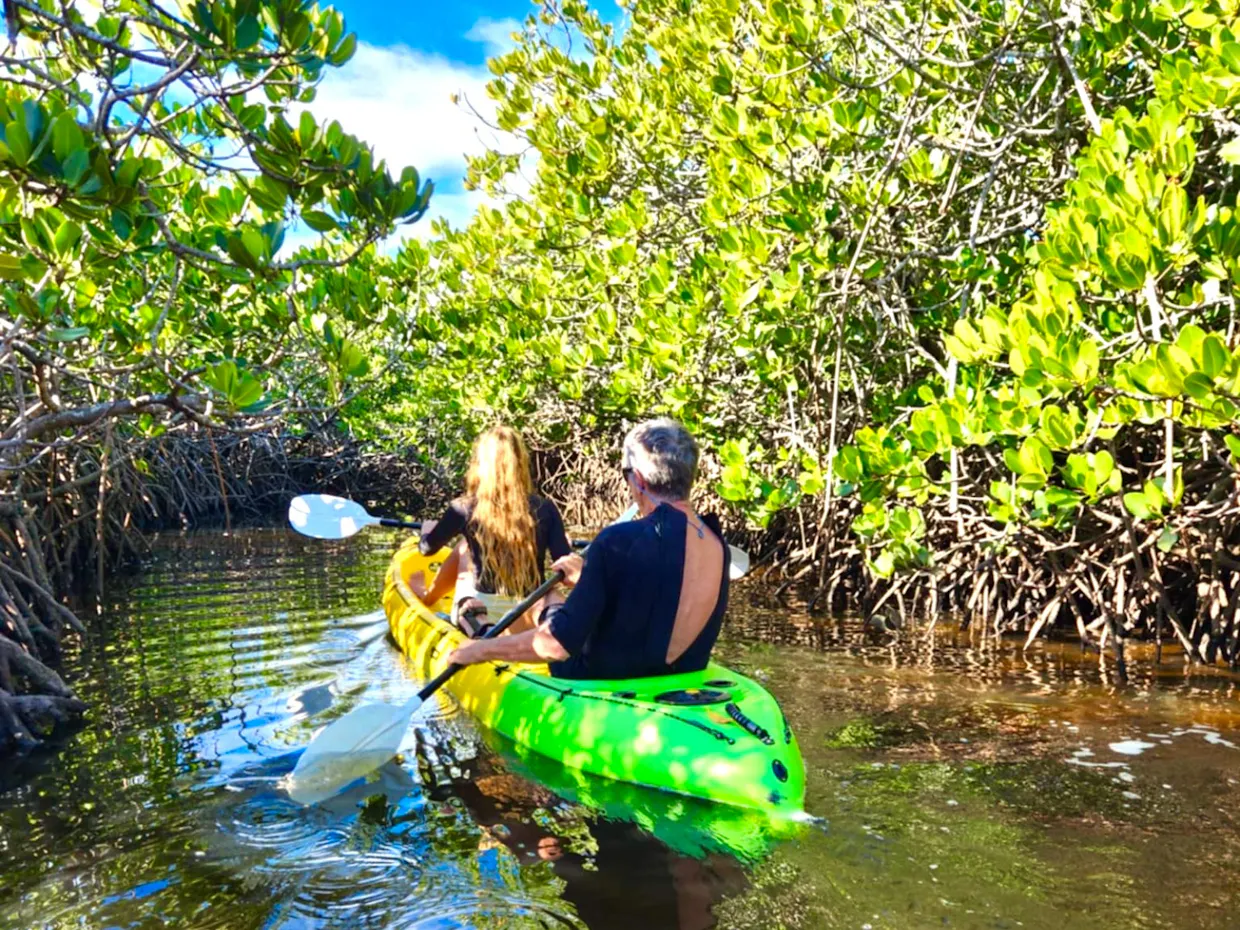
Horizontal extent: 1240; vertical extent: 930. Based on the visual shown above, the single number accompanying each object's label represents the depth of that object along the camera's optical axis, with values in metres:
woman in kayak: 4.53
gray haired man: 3.31
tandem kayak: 3.12
